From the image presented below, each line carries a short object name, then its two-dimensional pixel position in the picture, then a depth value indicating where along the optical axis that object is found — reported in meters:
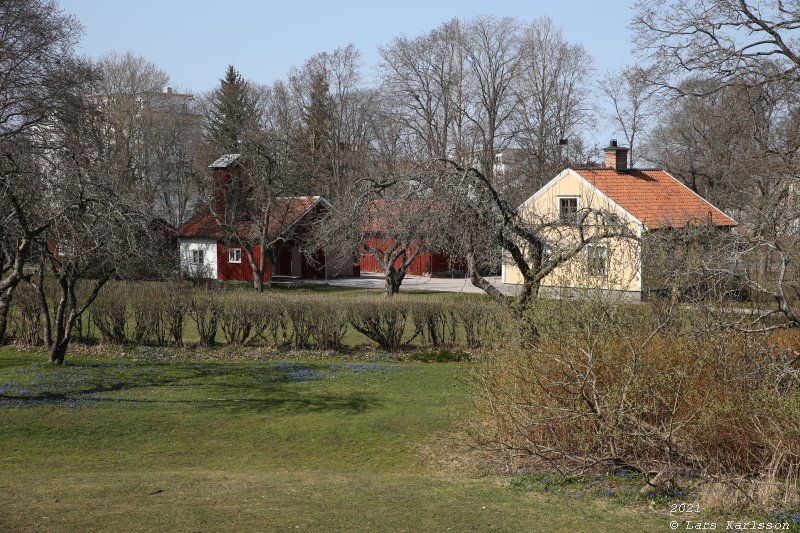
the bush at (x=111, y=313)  20.06
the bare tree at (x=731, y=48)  17.80
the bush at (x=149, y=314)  20.05
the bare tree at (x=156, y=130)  55.62
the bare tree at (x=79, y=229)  13.74
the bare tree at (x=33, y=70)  27.19
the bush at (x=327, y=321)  19.86
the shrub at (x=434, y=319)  20.28
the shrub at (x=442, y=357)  18.98
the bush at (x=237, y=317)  20.16
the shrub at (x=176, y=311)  19.98
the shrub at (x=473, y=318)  19.91
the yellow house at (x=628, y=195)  32.88
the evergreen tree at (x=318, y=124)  55.28
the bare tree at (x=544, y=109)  53.12
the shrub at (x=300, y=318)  19.97
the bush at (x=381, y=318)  20.00
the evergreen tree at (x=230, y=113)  47.83
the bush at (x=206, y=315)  20.02
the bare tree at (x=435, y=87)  53.47
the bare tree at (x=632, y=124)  50.44
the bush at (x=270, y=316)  20.08
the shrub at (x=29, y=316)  19.78
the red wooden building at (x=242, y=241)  42.30
